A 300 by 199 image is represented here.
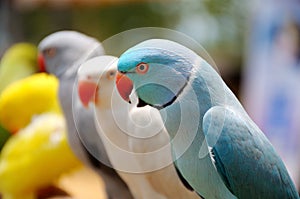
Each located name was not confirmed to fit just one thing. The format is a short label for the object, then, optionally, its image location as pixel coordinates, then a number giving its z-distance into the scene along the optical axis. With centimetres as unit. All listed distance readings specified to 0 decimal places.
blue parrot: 119
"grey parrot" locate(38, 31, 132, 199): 135
